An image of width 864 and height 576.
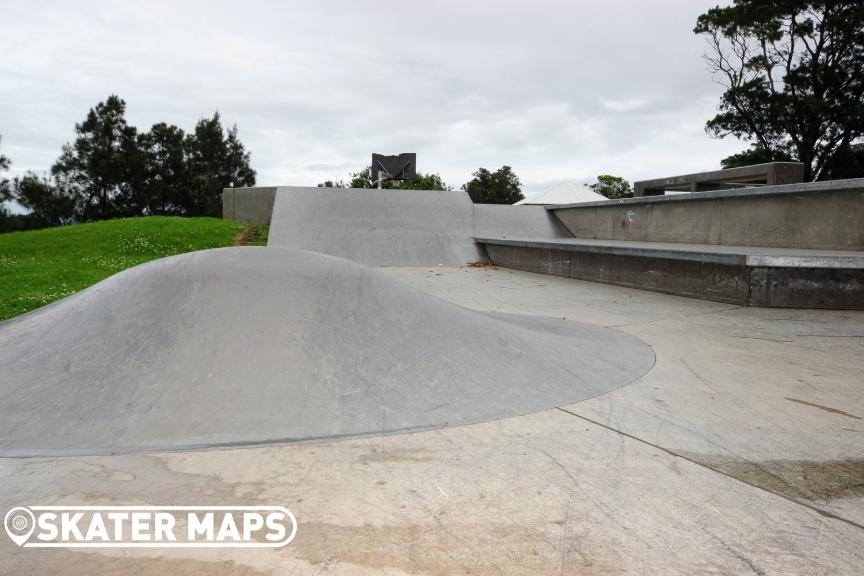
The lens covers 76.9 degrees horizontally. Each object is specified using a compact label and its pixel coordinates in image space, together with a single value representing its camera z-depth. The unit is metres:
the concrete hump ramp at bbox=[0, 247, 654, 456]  2.86
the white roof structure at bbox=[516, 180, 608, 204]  25.02
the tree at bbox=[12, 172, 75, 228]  36.41
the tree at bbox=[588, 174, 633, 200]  62.12
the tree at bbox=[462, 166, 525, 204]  56.25
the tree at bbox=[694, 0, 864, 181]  26.38
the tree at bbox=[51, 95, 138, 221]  40.56
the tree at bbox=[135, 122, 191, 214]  42.81
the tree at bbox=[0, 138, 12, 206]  33.56
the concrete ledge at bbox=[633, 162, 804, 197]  12.73
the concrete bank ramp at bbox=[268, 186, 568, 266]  13.21
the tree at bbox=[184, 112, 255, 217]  46.19
